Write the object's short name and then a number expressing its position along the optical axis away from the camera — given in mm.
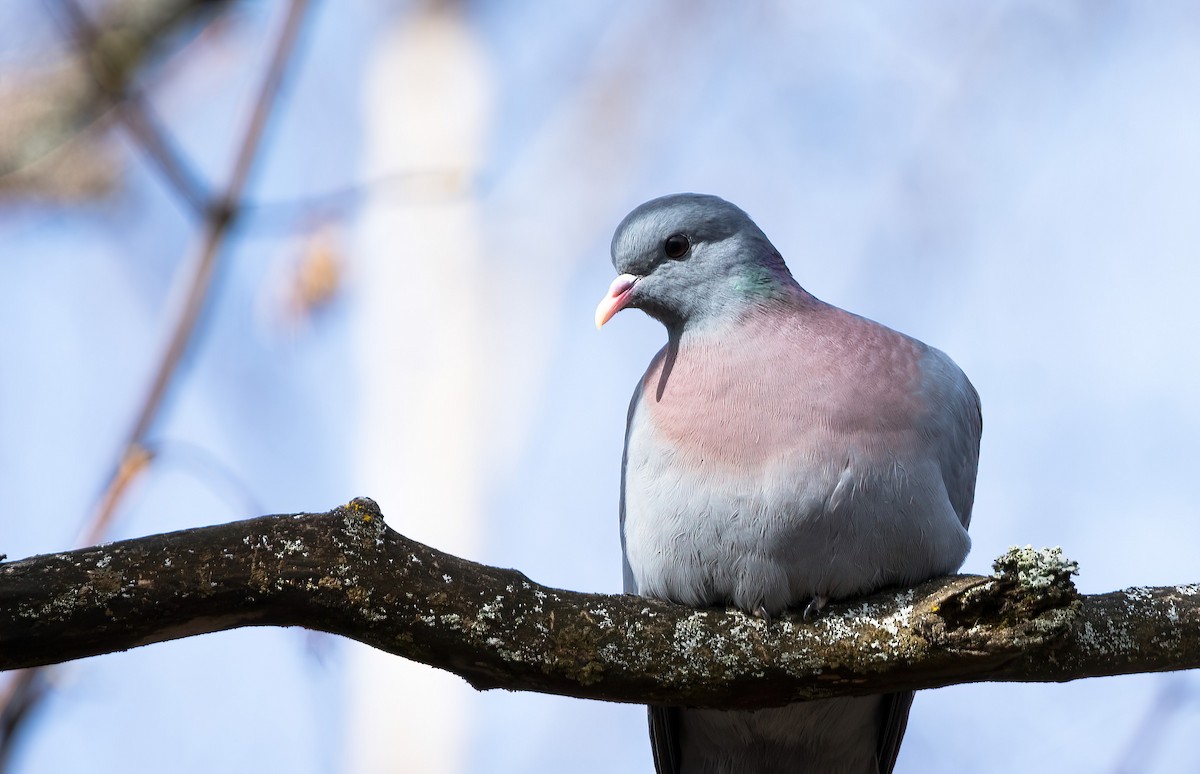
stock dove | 6262
